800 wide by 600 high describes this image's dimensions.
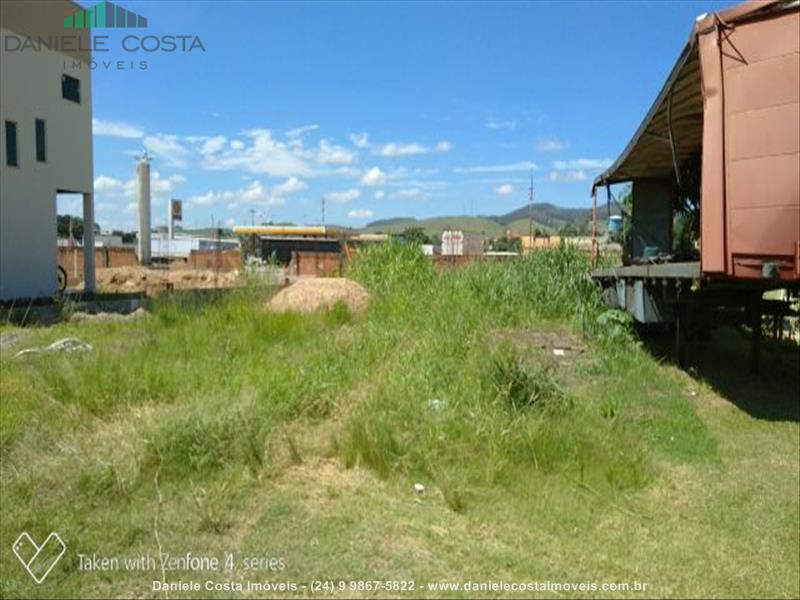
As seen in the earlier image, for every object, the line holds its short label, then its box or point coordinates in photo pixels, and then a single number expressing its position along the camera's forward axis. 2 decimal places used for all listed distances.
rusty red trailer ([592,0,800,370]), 5.84
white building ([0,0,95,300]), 18.00
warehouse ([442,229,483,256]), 28.46
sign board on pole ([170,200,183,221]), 78.57
